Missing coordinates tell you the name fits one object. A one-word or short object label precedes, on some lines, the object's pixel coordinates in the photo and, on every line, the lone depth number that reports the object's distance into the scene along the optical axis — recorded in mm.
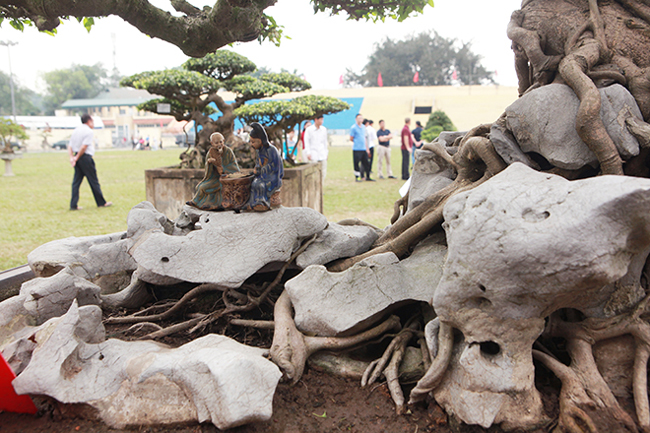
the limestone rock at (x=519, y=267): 2098
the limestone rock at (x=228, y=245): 3379
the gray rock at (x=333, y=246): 3707
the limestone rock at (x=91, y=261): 3861
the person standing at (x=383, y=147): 13992
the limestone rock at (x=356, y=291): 3031
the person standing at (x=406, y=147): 13969
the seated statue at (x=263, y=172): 3781
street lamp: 35919
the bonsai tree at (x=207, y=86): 8227
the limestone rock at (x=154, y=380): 2348
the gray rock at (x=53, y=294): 3281
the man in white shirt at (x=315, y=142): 11633
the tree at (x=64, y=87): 62812
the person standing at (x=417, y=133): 15078
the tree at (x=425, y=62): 41438
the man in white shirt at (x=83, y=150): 9116
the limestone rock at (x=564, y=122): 2906
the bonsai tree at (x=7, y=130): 17938
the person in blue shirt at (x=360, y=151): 12944
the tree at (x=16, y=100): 59219
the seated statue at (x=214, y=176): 3943
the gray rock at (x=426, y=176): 3996
